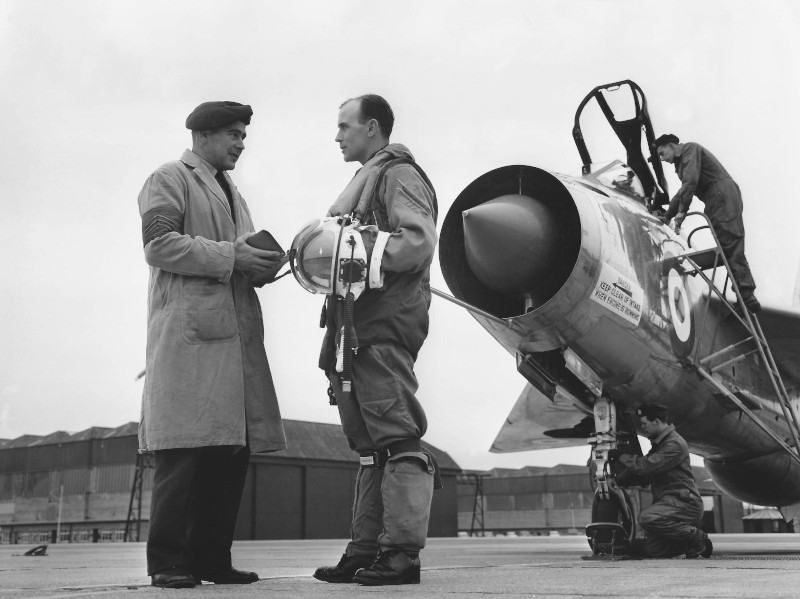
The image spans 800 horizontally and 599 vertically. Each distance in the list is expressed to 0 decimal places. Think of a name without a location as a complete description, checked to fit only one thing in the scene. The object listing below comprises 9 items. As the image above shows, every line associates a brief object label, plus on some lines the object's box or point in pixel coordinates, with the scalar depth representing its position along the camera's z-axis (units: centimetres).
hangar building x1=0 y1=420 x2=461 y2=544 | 3988
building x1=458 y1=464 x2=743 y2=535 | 5553
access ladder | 742
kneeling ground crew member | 680
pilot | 367
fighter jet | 621
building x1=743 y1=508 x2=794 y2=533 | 4222
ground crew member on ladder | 777
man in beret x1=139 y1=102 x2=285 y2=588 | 368
